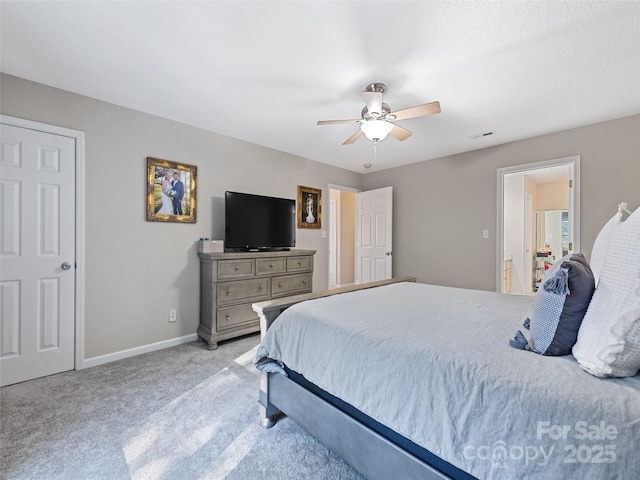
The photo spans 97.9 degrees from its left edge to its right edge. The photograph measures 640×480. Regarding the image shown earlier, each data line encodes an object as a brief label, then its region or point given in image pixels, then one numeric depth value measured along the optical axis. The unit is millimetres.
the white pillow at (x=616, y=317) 795
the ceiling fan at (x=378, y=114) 2168
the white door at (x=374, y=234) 4758
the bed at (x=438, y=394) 758
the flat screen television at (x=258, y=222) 3342
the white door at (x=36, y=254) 2199
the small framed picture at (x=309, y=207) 4352
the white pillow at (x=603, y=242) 1142
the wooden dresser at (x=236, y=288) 2992
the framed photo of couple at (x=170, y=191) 2904
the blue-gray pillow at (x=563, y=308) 986
